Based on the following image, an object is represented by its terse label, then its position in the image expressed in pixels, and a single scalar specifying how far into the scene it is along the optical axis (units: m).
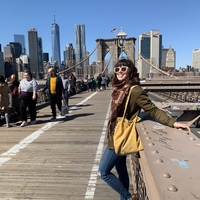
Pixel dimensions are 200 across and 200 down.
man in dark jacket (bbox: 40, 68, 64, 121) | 7.39
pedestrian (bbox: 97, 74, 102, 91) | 24.47
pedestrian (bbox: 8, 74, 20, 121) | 7.68
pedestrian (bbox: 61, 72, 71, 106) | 10.12
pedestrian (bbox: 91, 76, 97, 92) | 24.35
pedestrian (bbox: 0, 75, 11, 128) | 6.49
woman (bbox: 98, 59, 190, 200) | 2.04
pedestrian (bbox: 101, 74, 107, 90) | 25.88
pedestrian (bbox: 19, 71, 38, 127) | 6.67
